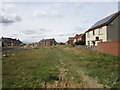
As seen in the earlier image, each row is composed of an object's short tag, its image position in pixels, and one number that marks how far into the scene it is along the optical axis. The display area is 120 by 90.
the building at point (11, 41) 88.41
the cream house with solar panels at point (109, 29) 23.06
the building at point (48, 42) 97.68
